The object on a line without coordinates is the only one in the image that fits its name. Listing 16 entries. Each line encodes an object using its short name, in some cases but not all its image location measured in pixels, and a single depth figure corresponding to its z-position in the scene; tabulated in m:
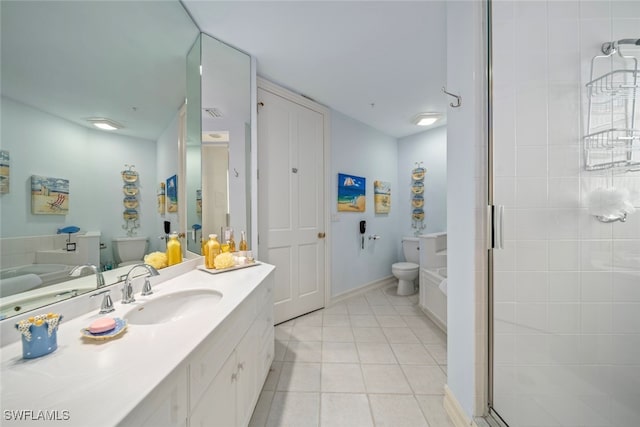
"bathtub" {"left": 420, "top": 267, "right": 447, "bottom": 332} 2.36
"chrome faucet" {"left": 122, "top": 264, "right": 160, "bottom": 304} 1.00
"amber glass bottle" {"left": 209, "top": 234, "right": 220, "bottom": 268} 1.57
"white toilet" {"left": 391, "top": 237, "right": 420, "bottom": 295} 3.28
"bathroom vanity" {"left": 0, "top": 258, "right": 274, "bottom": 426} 0.48
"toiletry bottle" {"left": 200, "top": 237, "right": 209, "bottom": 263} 1.74
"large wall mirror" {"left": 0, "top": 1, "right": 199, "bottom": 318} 0.75
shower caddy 1.15
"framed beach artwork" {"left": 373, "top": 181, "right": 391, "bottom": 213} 3.67
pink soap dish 0.71
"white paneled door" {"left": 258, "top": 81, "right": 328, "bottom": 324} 2.38
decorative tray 1.51
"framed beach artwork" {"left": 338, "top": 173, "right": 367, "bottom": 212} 3.15
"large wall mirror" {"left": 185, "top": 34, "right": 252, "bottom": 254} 1.65
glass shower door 1.16
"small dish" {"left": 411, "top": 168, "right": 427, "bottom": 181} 3.74
